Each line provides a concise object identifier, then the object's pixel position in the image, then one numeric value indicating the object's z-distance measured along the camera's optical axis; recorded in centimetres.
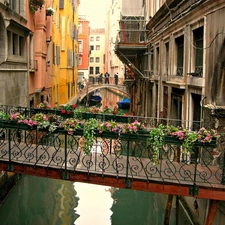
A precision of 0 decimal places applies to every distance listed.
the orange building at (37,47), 1723
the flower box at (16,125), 800
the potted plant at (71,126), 767
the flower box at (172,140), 718
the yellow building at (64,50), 2692
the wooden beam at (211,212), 712
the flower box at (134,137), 738
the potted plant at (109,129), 754
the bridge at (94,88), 4056
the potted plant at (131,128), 740
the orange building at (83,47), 6000
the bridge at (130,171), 722
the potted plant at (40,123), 783
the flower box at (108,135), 752
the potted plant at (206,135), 689
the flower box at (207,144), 696
